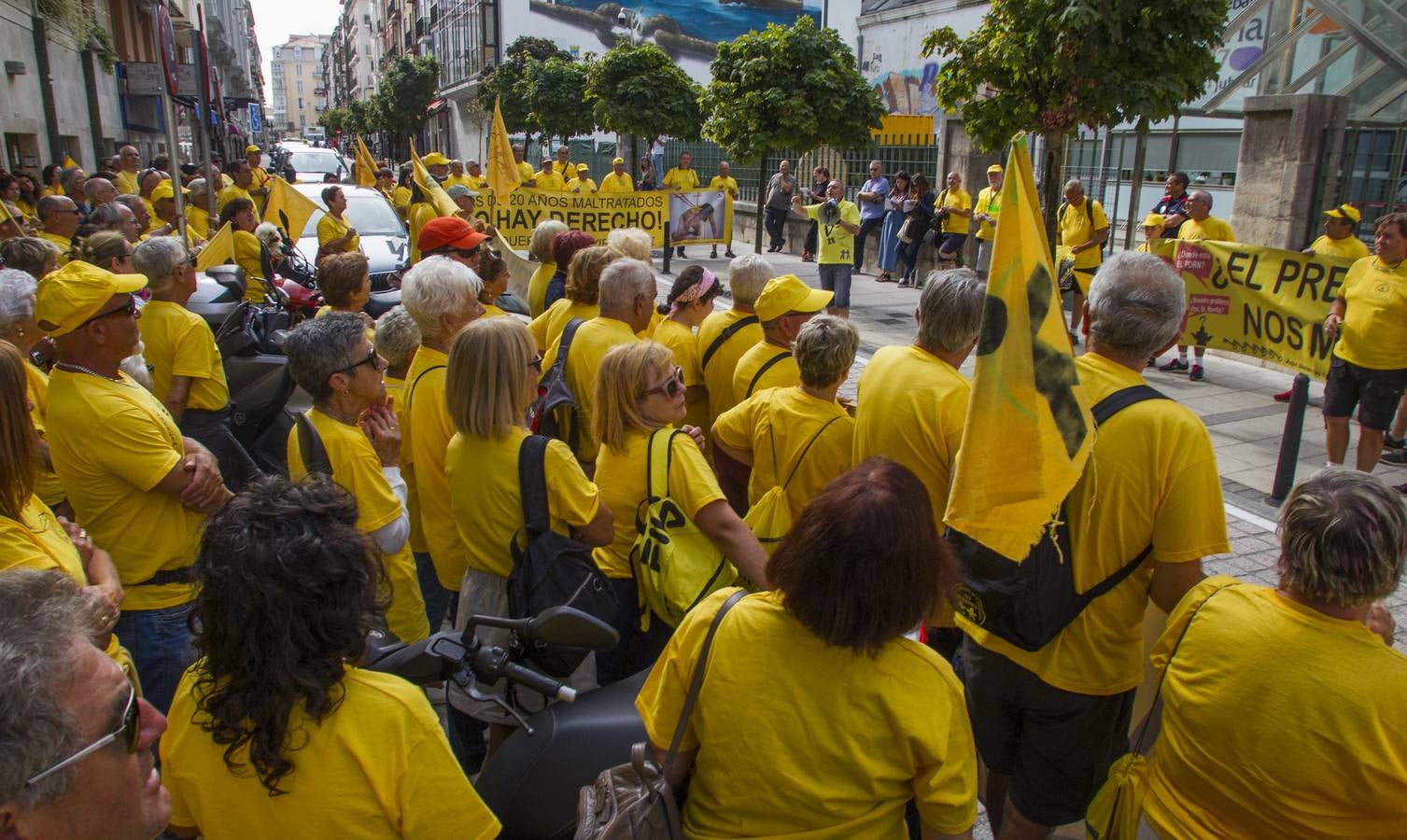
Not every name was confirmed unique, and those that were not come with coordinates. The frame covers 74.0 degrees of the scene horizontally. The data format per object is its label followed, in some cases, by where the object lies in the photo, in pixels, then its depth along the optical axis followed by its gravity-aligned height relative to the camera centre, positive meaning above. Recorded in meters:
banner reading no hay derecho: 11.51 -0.49
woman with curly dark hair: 1.59 -0.91
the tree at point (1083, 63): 7.28 +0.92
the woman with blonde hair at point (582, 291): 4.78 -0.59
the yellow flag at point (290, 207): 9.04 -0.33
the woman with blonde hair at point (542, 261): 6.21 -0.57
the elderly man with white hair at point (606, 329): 4.16 -0.68
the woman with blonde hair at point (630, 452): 2.99 -0.86
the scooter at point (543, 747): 2.08 -1.37
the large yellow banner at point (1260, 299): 7.21 -0.96
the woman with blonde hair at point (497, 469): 2.80 -0.87
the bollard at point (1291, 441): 5.85 -1.62
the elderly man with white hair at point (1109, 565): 2.38 -0.98
